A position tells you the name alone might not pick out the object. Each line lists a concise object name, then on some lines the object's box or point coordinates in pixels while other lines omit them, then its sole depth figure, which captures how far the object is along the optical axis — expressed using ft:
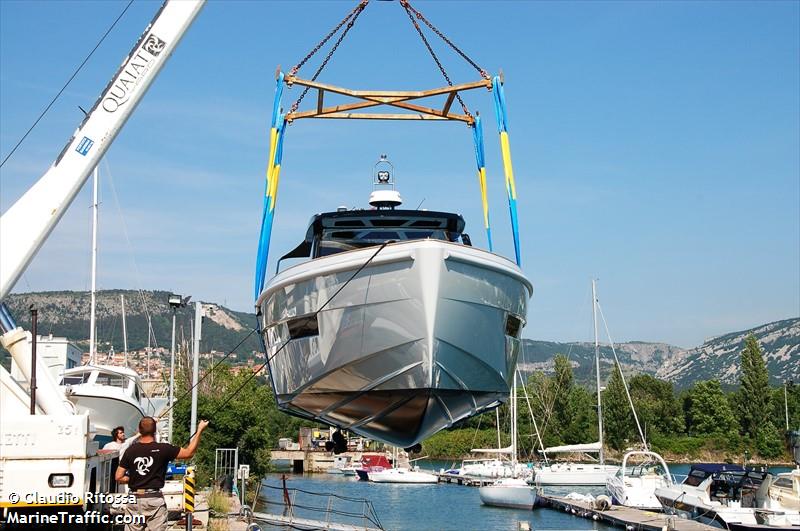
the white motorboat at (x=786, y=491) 85.71
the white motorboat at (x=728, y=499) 83.41
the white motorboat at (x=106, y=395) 67.82
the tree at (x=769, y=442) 279.69
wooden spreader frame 51.39
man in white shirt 37.40
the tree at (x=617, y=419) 259.19
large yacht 37.65
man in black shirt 24.88
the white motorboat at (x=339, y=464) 258.74
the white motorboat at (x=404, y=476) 207.00
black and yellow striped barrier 41.13
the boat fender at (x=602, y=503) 122.11
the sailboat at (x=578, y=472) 176.03
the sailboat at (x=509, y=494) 141.90
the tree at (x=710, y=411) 291.17
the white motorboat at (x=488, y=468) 187.52
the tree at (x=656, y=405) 281.74
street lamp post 68.92
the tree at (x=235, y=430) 134.72
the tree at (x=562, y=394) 274.77
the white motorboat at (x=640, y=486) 119.24
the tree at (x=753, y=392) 287.89
